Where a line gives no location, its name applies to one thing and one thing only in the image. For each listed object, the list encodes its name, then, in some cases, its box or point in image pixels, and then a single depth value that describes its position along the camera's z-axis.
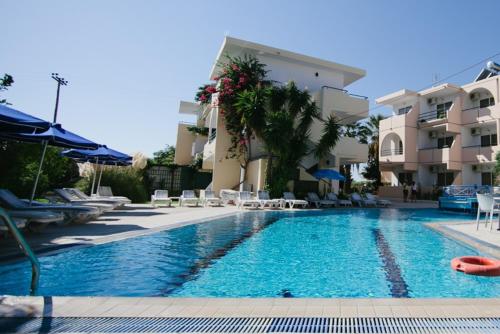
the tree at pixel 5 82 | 13.14
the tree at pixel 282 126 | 17.00
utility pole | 26.55
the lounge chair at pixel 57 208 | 7.34
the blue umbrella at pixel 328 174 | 18.30
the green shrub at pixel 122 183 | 16.67
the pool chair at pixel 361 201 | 19.67
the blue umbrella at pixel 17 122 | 6.10
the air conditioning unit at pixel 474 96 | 26.52
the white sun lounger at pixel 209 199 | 16.50
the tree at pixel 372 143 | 32.25
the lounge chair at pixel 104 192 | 14.17
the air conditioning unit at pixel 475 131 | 26.50
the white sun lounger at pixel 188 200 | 16.28
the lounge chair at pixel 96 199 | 11.88
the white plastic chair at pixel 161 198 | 15.23
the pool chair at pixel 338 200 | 18.61
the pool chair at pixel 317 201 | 17.89
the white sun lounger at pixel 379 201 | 20.19
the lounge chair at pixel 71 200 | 10.39
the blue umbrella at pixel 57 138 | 7.67
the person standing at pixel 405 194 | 25.81
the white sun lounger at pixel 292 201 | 16.30
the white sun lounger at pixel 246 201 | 15.41
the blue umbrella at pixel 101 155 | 11.98
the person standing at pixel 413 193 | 25.46
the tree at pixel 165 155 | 34.43
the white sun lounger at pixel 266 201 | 15.87
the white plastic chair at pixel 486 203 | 7.94
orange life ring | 4.59
